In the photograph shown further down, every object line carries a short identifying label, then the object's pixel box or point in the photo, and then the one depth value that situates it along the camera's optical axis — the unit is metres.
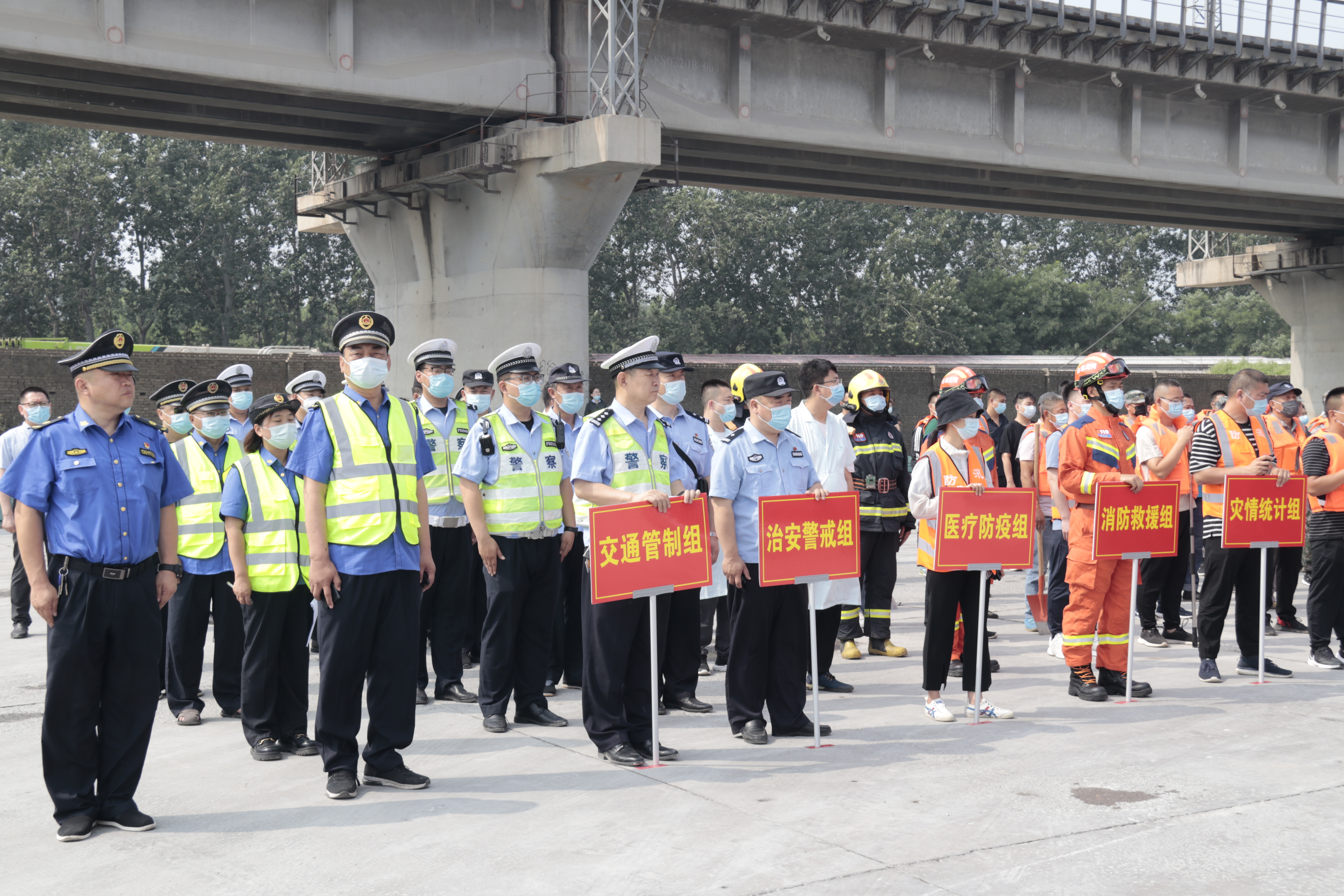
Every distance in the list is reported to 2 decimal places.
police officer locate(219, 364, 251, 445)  8.37
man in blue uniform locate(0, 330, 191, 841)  5.30
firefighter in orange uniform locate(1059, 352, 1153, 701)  7.80
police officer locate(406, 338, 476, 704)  8.12
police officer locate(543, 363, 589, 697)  8.27
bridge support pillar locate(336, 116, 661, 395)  17.22
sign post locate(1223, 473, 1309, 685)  8.38
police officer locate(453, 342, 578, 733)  7.16
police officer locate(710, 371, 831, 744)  6.84
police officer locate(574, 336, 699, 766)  6.48
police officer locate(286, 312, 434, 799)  5.81
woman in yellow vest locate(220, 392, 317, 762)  6.72
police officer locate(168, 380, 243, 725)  7.56
